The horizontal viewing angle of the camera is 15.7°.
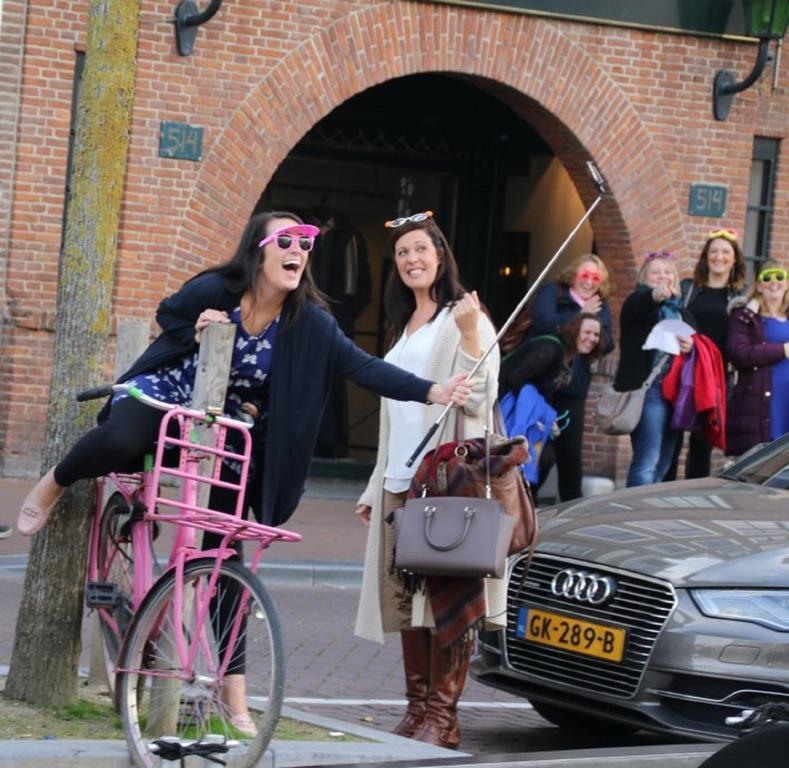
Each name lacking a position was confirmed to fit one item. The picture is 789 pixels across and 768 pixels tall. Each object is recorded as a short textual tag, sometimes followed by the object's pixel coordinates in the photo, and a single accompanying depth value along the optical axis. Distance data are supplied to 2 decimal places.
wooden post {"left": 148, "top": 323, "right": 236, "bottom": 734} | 8.73
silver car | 9.65
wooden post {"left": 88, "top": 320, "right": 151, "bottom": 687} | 11.72
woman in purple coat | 19.66
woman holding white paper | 19.63
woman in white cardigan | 10.54
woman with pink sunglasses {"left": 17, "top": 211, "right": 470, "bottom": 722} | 8.97
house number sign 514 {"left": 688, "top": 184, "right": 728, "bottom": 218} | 25.64
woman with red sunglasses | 19.31
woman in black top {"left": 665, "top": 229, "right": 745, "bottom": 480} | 19.74
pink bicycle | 8.04
